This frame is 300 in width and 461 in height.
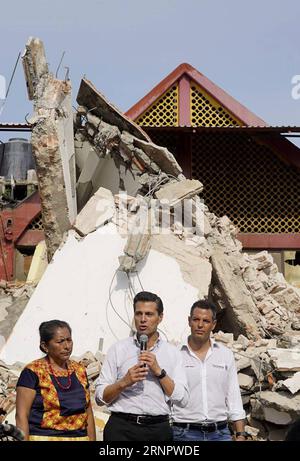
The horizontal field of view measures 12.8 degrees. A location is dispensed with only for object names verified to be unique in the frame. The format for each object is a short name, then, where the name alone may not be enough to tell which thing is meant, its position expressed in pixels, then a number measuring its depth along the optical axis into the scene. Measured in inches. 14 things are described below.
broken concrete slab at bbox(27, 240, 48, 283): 871.9
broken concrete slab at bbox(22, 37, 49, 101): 647.8
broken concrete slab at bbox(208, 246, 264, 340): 603.1
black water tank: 1398.7
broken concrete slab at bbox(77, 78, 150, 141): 691.3
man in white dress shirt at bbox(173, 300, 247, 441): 292.1
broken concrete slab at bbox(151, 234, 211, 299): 591.0
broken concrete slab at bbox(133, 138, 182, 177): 666.1
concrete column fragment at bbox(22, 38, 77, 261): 632.9
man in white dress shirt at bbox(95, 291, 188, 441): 275.7
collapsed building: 573.0
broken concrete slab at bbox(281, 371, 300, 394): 435.1
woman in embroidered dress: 273.3
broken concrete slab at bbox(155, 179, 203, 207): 633.4
